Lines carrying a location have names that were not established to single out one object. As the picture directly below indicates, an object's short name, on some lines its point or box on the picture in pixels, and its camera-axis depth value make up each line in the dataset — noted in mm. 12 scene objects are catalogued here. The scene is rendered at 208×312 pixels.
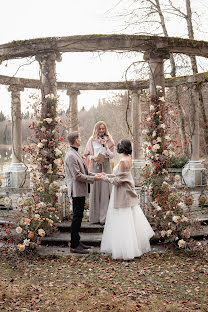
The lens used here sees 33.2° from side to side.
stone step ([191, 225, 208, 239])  7180
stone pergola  7875
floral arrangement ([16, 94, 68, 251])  7383
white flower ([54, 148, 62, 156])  7755
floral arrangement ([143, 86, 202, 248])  7371
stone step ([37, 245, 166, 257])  6379
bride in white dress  6074
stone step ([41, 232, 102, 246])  6910
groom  6160
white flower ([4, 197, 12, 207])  7793
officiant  7574
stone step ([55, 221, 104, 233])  7484
